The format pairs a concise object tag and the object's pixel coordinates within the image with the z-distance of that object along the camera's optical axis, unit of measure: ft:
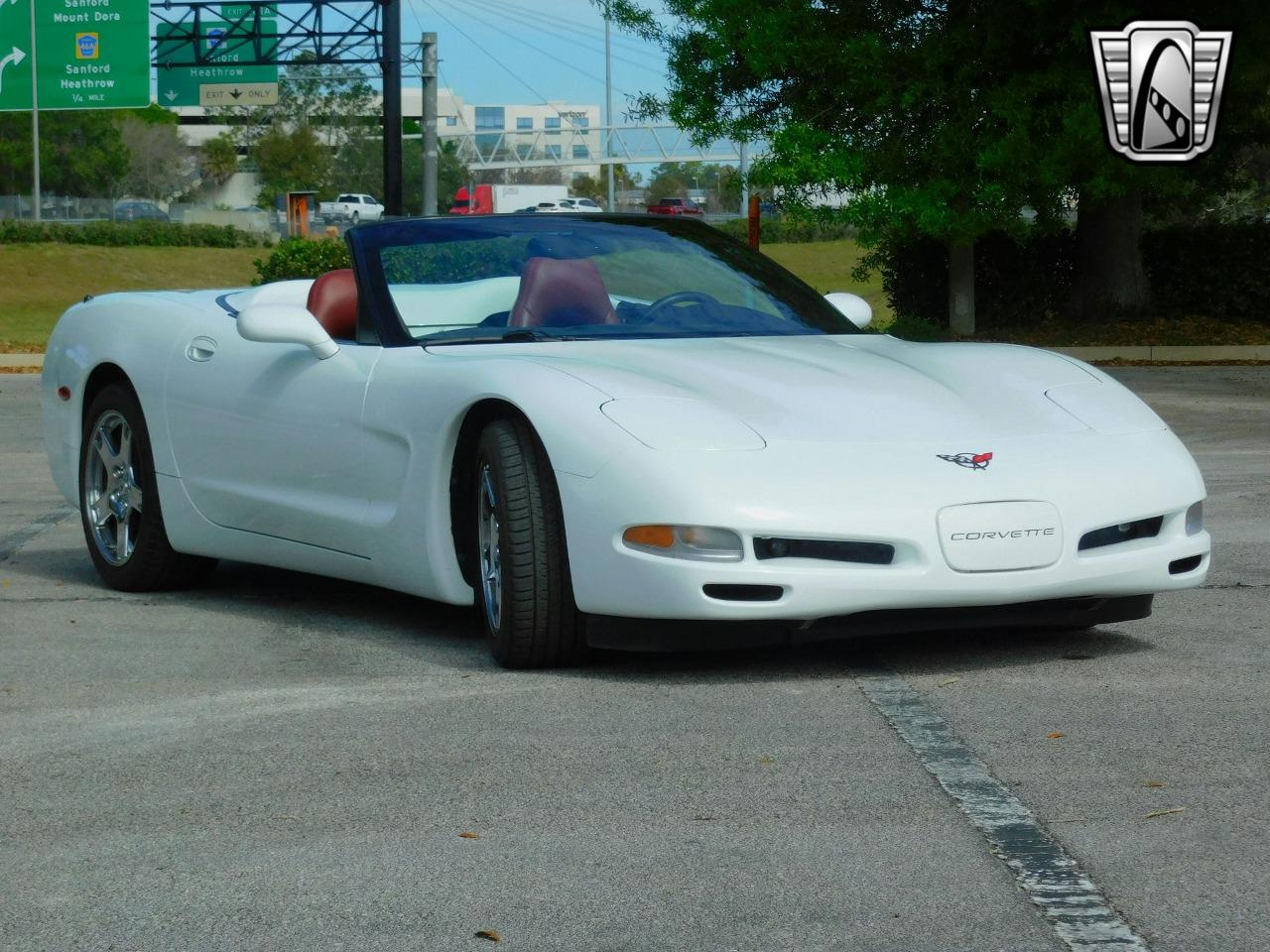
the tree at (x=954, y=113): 61.93
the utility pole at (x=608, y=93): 304.79
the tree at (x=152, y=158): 333.21
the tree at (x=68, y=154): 285.64
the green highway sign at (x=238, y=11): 122.62
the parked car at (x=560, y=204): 250.37
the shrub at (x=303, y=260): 79.77
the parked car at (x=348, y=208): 247.91
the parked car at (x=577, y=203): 254.14
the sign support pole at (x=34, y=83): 113.56
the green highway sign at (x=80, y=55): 114.73
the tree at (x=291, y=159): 283.38
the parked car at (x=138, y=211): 255.50
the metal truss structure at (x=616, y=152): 299.17
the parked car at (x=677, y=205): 248.26
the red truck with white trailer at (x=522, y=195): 254.68
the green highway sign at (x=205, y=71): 124.36
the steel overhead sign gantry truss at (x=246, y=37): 118.01
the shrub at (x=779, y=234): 165.47
